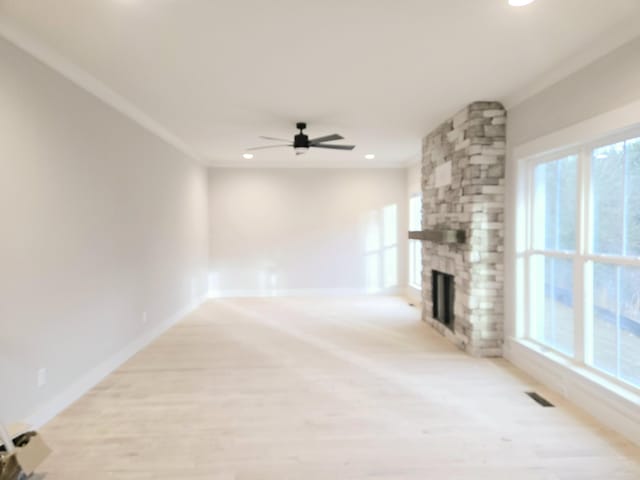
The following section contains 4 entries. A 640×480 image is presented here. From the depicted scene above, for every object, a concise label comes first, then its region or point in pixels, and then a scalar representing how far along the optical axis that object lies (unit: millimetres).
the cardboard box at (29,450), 1876
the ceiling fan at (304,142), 4241
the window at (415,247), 6805
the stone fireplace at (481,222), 3703
